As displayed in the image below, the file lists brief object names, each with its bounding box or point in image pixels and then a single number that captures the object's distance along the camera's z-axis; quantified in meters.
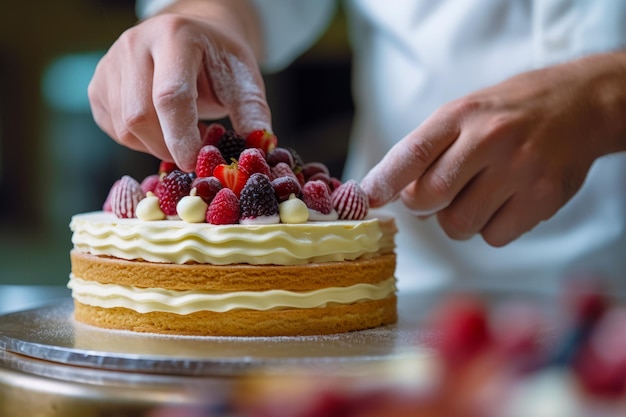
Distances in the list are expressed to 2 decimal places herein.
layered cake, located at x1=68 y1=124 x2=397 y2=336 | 0.64
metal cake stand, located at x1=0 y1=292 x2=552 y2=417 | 0.49
